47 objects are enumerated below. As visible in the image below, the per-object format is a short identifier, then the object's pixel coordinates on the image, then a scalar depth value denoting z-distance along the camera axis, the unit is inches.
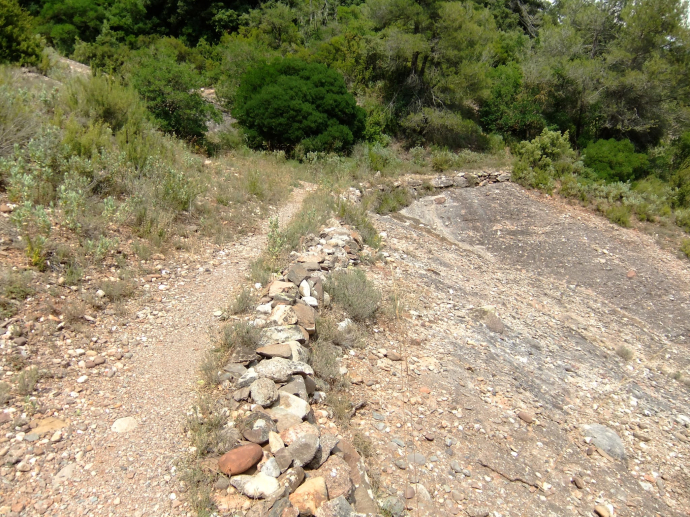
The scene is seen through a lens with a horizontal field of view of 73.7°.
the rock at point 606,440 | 173.5
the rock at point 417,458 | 142.5
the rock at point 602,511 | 144.7
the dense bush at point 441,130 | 577.9
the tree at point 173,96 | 409.7
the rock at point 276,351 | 148.9
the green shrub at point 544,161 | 509.7
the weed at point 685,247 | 408.8
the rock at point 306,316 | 172.2
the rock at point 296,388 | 137.8
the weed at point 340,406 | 145.0
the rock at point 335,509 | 101.7
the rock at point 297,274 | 201.0
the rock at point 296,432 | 118.0
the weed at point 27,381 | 125.0
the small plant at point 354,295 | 202.2
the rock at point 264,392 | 130.4
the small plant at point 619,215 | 453.7
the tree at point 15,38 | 394.3
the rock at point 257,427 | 117.1
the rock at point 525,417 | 175.3
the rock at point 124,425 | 122.7
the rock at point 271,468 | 108.7
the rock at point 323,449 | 115.0
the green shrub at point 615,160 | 560.4
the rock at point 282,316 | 167.6
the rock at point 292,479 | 106.5
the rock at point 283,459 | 110.6
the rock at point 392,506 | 120.0
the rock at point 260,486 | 105.0
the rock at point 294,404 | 129.7
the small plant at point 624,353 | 252.4
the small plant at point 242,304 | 181.5
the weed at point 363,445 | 137.4
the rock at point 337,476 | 109.6
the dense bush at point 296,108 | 475.5
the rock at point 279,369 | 141.3
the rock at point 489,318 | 239.1
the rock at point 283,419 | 123.2
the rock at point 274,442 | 114.9
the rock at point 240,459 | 109.6
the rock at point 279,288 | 187.3
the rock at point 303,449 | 112.5
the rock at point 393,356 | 189.0
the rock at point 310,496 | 101.5
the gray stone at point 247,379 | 138.5
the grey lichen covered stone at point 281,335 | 157.2
